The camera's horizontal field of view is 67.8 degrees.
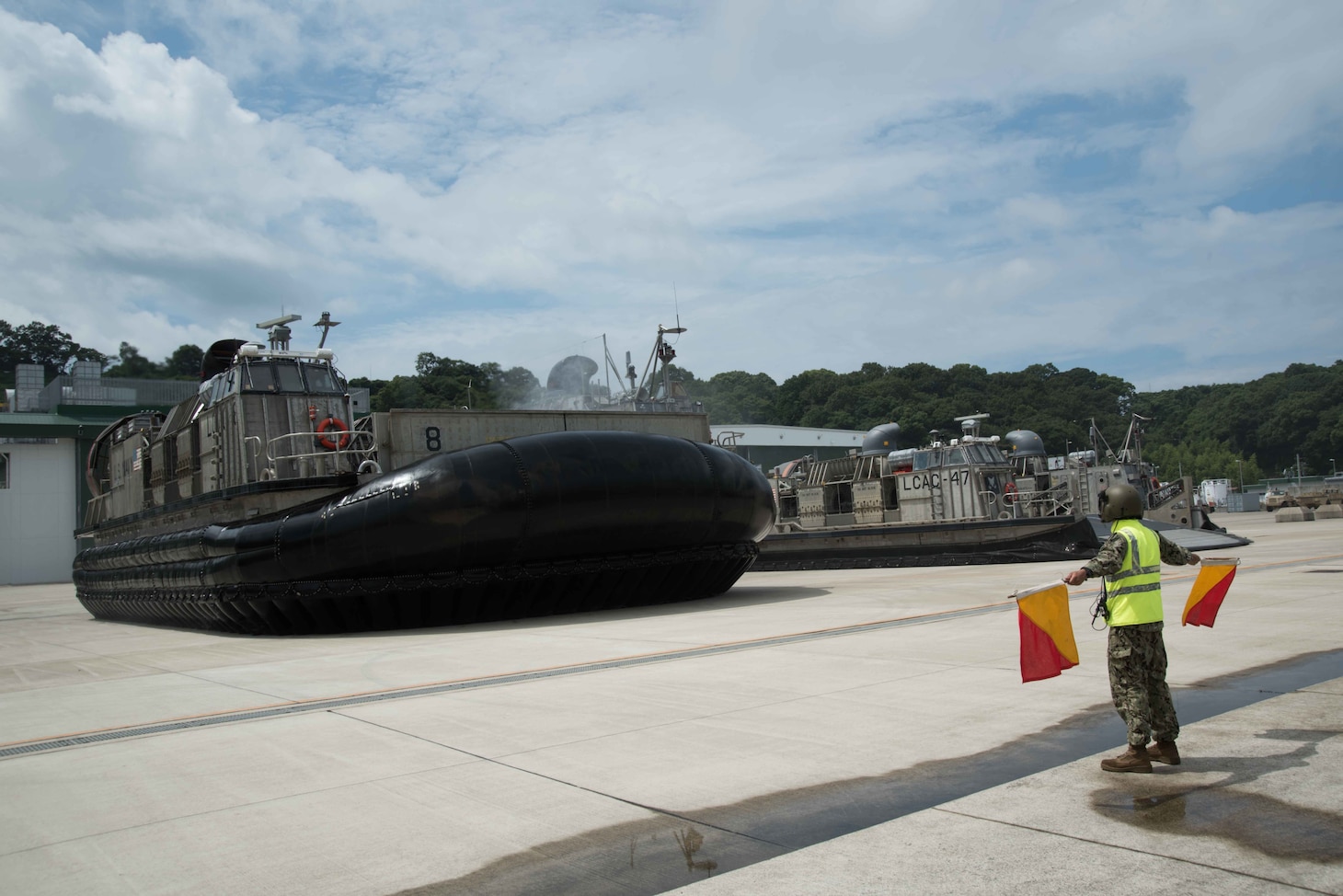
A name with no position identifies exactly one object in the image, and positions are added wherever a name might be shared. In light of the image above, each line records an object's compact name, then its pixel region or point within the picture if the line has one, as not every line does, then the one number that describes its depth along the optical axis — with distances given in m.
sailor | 3.57
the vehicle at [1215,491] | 54.53
